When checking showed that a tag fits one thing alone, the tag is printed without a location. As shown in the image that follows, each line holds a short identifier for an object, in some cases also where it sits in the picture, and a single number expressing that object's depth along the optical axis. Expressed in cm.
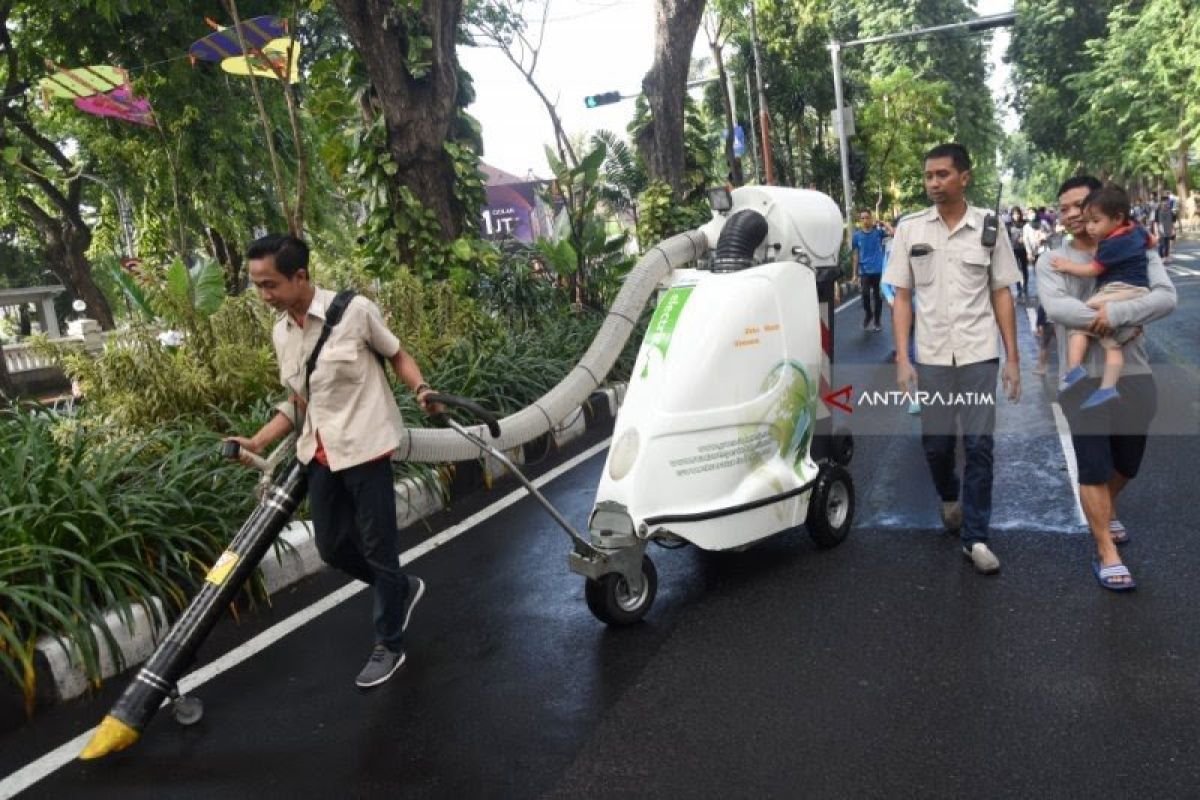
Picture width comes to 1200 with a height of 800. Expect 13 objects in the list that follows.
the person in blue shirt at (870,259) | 1522
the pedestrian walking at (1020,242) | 1838
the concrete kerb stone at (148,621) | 428
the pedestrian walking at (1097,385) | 429
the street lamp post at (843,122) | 2700
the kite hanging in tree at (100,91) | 1176
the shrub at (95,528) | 437
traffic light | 1995
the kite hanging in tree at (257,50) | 870
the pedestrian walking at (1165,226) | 2583
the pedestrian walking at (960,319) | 475
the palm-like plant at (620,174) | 2200
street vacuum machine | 412
